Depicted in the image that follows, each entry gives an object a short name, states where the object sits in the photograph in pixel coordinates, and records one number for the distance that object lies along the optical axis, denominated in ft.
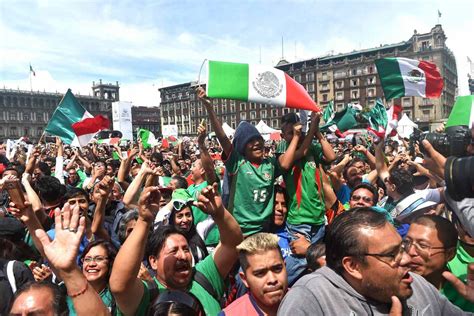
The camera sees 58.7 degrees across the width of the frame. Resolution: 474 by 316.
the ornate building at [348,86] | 233.35
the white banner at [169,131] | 77.25
